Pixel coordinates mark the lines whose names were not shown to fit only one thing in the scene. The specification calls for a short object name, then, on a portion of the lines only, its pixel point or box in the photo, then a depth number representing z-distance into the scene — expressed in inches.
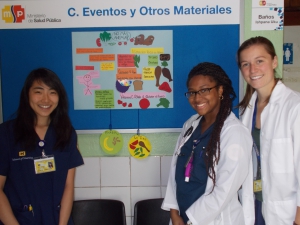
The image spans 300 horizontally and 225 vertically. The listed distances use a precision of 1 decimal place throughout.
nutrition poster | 89.3
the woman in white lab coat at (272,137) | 63.4
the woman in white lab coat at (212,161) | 61.6
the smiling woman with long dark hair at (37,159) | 67.5
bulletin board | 88.9
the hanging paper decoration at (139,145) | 91.1
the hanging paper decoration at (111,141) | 91.2
